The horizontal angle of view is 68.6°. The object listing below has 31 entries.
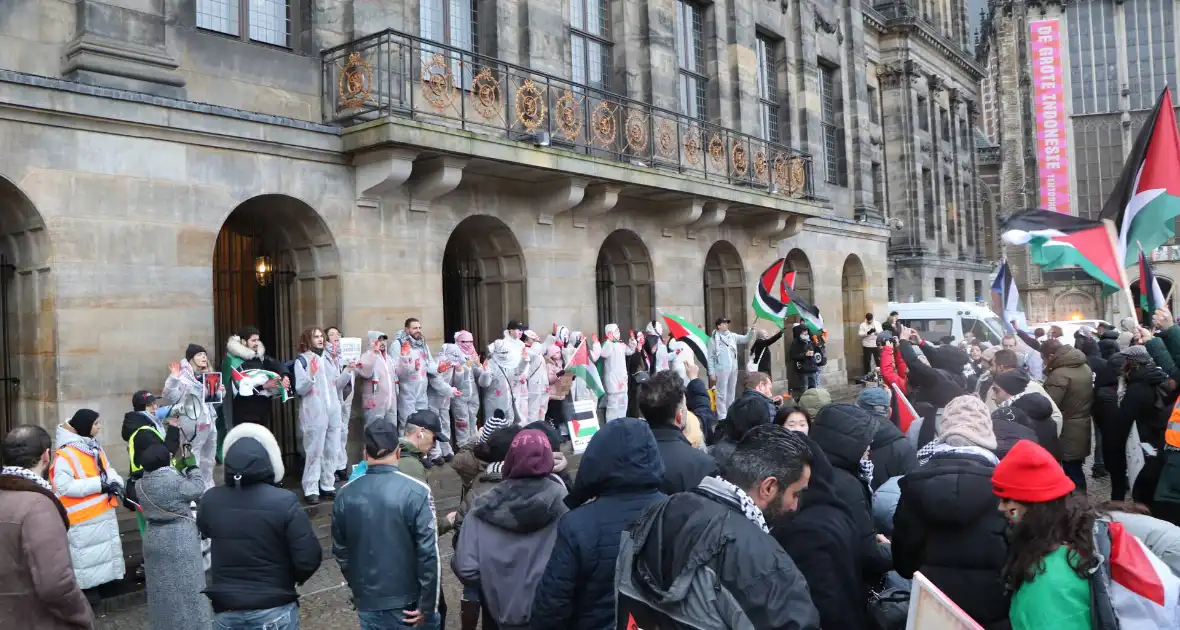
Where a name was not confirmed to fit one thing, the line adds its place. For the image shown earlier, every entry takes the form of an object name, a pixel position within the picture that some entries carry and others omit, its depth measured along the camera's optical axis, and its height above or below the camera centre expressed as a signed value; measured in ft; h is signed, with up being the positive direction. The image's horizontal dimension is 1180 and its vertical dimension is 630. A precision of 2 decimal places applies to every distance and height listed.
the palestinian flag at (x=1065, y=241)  29.48 +2.72
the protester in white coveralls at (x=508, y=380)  38.99 -1.98
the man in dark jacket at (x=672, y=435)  14.46 -1.83
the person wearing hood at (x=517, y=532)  13.00 -3.00
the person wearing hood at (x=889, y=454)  16.15 -2.44
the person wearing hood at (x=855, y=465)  12.32 -2.17
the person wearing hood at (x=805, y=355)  57.72 -1.93
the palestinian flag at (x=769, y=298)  47.39 +1.62
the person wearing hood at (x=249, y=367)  29.84 -0.84
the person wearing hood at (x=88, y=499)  20.85 -3.65
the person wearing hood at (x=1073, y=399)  27.61 -2.63
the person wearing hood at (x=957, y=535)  11.11 -2.82
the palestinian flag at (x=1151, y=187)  28.66 +4.30
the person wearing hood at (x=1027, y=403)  20.66 -2.02
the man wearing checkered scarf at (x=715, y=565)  8.38 -2.35
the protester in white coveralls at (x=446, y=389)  36.04 -2.16
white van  75.51 +0.10
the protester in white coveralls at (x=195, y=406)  27.40 -1.92
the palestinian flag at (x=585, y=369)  42.01 -1.77
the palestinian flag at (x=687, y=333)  44.21 -0.12
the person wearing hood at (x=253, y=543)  13.70 -3.16
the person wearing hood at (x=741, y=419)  16.83 -1.80
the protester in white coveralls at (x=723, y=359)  52.65 -1.84
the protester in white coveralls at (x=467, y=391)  37.65 -2.35
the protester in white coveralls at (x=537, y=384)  40.68 -2.29
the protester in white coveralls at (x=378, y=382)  33.45 -1.64
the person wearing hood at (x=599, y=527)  10.79 -2.43
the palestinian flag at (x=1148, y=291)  35.19 +1.01
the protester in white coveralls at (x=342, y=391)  32.45 -1.91
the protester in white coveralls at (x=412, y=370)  34.81 -1.26
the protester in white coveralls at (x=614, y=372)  45.57 -2.09
